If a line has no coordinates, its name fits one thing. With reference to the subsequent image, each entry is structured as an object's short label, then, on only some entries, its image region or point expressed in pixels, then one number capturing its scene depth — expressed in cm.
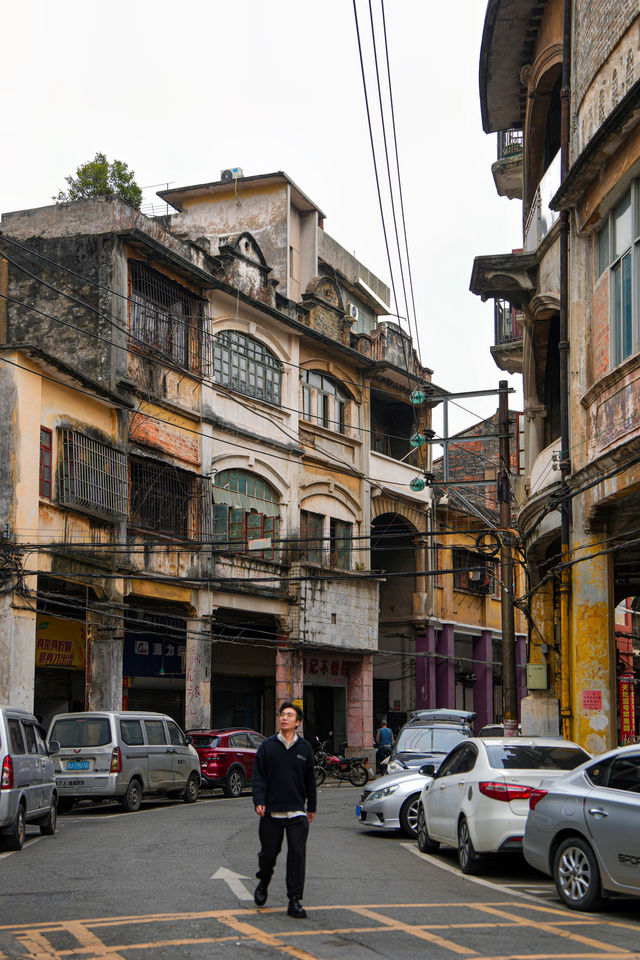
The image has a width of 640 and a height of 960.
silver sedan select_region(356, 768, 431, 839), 1650
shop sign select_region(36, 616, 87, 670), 2775
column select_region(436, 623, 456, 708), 4453
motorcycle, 3023
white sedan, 1203
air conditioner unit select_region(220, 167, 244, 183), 4050
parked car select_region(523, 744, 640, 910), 926
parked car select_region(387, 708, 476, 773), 2052
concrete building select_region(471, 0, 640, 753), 1684
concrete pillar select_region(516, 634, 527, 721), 5219
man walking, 952
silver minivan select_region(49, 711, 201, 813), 2066
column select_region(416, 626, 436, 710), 4297
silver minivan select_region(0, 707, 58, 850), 1420
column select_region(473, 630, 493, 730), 4769
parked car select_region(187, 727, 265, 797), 2584
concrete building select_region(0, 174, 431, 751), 2653
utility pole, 2598
